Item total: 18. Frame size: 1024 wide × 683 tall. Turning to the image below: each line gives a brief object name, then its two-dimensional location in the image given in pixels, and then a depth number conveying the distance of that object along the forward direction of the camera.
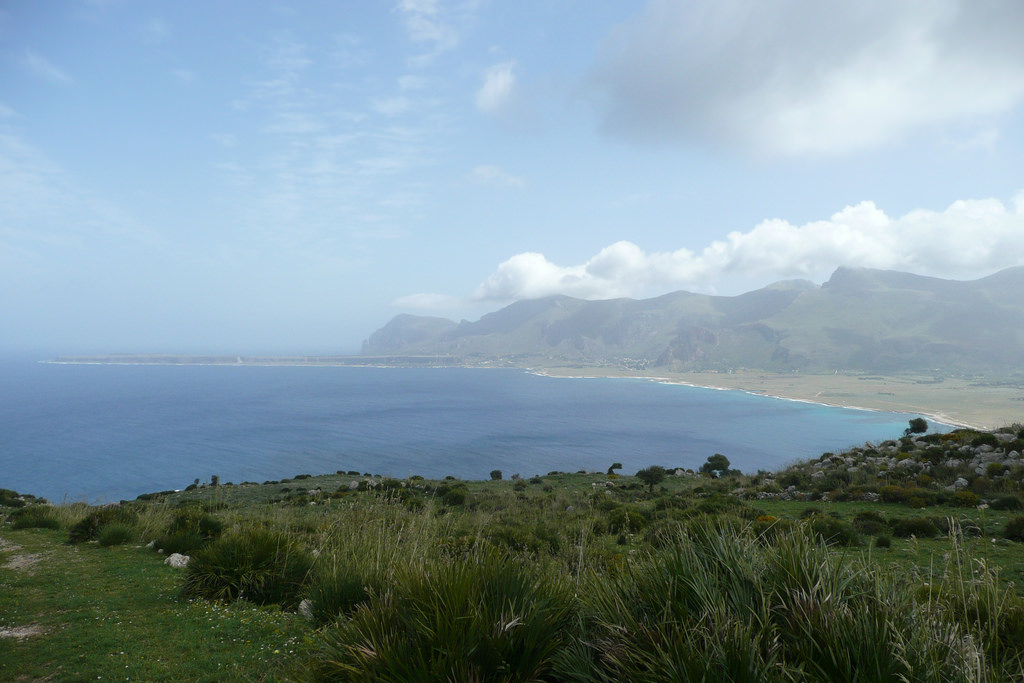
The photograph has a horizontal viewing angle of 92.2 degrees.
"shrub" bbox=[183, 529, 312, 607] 6.50
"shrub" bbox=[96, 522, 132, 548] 9.87
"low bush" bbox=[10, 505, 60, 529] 12.02
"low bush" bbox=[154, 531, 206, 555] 9.09
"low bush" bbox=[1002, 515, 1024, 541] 9.36
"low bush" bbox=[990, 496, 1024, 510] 12.09
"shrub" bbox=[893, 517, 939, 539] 10.26
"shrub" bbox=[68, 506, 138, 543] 10.27
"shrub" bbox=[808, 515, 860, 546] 9.73
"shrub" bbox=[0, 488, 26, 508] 18.64
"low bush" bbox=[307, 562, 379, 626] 5.03
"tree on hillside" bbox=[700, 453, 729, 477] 34.72
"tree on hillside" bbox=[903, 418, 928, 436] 30.06
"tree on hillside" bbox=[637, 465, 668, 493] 26.69
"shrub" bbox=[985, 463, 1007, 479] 15.23
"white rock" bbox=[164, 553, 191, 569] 8.20
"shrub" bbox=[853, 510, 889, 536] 10.75
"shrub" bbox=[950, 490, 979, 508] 12.92
